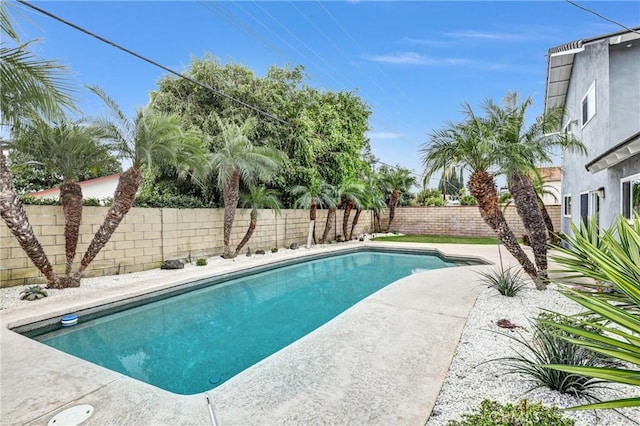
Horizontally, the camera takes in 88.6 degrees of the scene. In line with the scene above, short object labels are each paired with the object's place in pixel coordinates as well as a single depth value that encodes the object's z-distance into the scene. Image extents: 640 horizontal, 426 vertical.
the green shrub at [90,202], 8.97
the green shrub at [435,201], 24.25
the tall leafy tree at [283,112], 14.84
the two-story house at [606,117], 7.32
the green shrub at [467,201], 22.94
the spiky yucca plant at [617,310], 1.31
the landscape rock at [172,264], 10.25
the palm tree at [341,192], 16.98
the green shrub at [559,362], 3.04
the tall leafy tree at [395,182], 22.70
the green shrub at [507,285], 6.52
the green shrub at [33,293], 6.57
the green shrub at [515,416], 2.36
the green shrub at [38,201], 7.85
